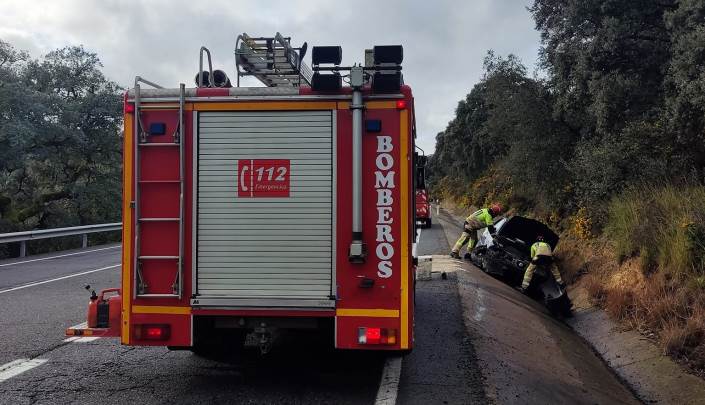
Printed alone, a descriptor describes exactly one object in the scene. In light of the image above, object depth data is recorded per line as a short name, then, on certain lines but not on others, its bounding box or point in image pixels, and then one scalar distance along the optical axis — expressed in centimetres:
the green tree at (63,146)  2153
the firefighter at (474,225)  1302
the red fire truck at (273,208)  445
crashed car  1211
